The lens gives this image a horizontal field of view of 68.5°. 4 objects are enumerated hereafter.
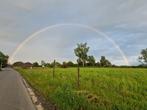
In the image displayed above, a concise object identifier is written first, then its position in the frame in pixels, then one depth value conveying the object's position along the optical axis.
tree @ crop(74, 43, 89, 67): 56.22
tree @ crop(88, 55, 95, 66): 56.32
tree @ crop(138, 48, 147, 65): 60.04
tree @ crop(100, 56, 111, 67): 57.33
